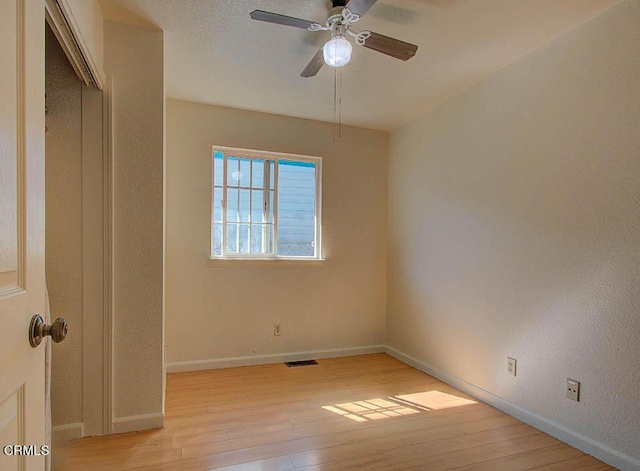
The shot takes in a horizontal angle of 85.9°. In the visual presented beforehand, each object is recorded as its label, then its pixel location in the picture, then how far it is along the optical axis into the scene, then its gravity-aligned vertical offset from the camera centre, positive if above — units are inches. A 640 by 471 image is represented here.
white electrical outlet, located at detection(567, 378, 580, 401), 78.2 -36.3
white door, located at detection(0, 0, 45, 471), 26.3 +0.1
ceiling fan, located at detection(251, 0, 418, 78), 64.7 +38.9
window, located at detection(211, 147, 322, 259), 131.0 +9.8
